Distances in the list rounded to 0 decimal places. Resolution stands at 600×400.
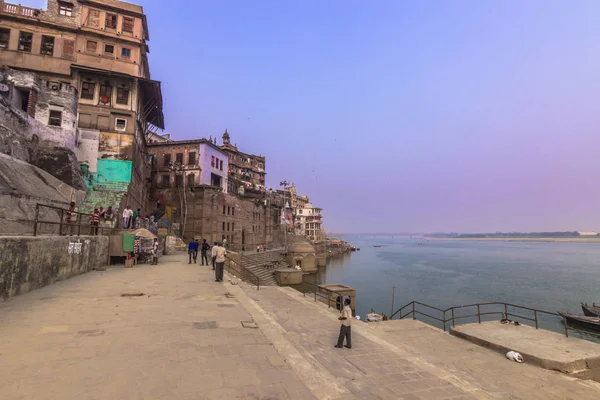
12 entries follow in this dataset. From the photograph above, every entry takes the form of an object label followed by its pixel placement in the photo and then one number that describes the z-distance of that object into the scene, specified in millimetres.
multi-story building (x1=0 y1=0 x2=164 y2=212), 30078
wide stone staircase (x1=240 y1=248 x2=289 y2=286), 37656
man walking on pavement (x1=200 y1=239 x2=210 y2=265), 22441
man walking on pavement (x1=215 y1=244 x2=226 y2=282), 15656
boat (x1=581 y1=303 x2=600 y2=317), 27238
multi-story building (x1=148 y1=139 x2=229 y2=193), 46281
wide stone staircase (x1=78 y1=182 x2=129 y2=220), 26375
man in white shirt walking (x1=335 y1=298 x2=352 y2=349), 8164
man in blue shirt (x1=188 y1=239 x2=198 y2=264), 23559
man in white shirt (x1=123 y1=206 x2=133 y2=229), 23406
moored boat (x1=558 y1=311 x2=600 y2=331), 24250
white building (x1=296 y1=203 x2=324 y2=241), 108750
